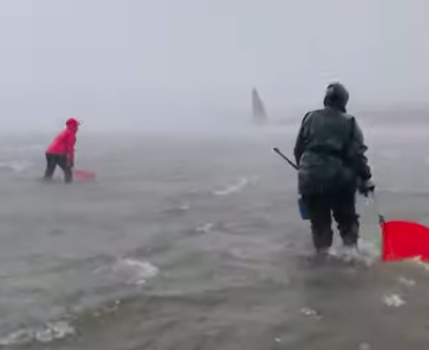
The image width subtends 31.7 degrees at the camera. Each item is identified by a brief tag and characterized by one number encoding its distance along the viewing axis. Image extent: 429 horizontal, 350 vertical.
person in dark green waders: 6.70
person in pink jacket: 13.41
